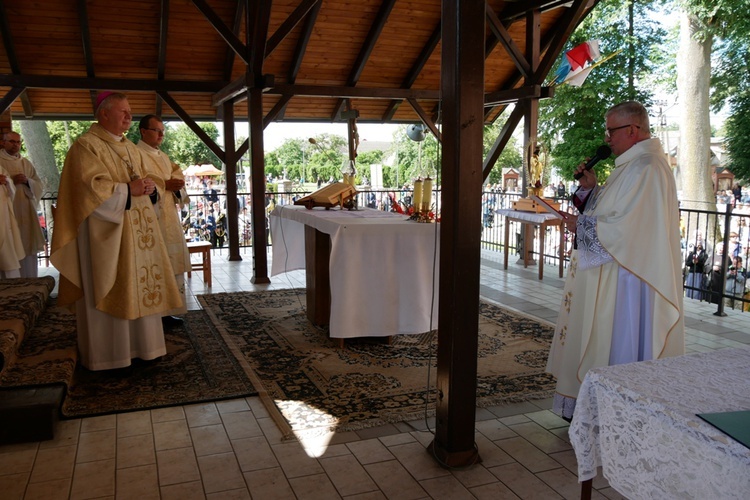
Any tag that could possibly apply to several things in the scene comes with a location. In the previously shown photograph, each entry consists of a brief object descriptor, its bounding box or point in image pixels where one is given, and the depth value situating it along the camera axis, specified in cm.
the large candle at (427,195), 484
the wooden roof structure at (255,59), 791
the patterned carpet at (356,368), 369
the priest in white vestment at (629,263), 304
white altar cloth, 466
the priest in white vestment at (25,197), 661
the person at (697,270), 731
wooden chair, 719
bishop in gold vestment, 391
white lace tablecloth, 136
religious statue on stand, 822
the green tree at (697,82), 1384
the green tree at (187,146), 3203
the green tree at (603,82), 1775
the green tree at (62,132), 2528
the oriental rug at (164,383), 377
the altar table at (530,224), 779
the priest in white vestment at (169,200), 529
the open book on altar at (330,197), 588
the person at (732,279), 921
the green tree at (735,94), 1759
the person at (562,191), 2215
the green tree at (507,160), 3634
